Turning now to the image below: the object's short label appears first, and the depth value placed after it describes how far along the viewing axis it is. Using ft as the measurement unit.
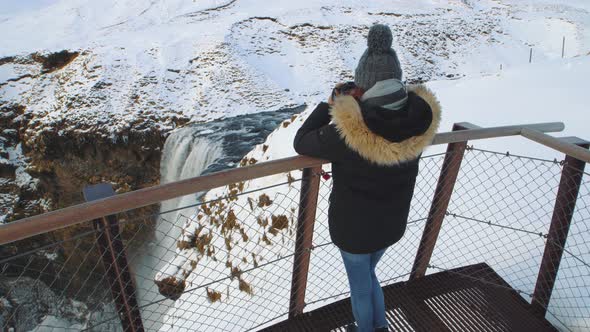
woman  5.99
